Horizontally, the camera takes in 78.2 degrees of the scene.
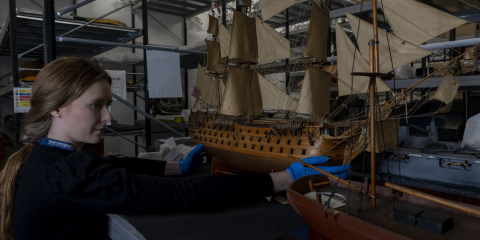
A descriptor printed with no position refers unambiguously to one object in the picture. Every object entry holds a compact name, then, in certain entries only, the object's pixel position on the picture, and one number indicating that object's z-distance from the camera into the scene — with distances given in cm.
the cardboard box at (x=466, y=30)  342
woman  91
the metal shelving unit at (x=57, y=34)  207
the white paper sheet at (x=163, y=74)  296
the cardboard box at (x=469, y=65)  288
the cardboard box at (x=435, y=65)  331
